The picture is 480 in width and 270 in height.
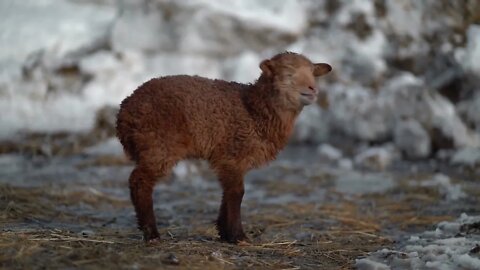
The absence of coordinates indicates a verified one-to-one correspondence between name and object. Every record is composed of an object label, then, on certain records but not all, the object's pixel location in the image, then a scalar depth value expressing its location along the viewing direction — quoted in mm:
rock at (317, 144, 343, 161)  20078
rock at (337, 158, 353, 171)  19120
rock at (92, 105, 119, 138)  20875
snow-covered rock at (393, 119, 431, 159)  19812
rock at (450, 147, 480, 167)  18464
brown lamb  9820
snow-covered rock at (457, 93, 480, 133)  20141
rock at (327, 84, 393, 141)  20875
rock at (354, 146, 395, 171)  19187
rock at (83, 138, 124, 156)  19641
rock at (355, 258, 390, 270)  8852
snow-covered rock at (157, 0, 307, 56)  23484
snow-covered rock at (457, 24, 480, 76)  21069
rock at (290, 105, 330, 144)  21406
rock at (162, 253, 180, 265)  8148
